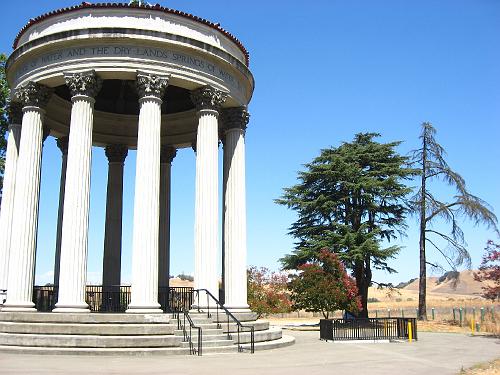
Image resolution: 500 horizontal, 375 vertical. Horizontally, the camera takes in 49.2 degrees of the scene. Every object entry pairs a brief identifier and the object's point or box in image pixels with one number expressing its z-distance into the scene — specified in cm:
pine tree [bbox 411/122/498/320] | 5625
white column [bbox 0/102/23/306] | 2792
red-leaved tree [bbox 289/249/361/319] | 3869
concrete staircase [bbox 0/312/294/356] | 2028
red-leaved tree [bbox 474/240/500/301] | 3388
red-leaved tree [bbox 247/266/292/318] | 5081
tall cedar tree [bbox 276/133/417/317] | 5200
